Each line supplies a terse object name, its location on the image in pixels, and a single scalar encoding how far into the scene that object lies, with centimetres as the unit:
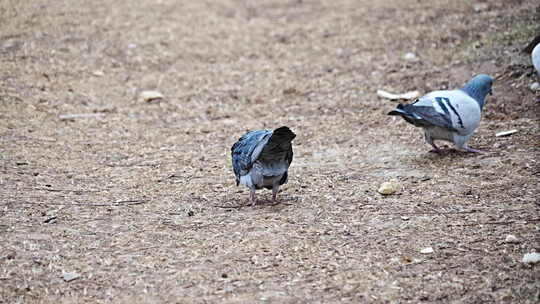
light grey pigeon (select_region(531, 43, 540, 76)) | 1302
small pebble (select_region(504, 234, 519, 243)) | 833
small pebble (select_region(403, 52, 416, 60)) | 1951
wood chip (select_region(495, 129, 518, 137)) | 1319
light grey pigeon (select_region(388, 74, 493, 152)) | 1174
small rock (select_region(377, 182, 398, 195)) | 1072
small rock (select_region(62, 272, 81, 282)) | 796
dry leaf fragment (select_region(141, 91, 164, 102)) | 1805
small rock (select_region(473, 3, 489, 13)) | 2242
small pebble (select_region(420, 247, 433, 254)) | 832
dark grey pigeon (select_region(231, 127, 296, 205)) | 950
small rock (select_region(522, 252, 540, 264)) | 771
